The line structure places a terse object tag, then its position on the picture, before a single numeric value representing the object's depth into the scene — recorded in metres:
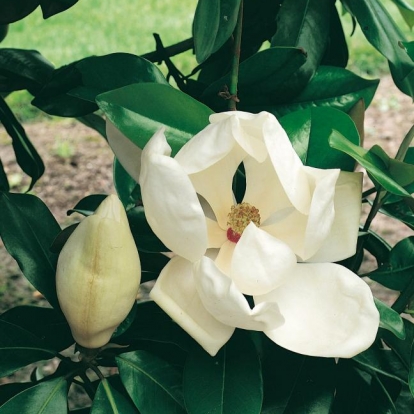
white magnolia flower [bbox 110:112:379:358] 0.57
